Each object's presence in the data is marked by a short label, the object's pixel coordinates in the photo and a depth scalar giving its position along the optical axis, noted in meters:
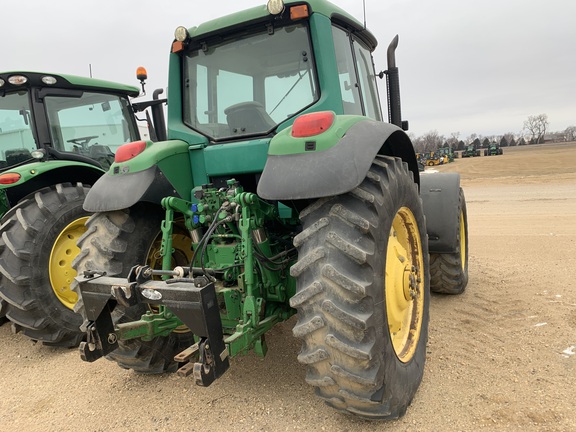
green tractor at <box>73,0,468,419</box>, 2.04
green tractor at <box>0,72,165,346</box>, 3.69
